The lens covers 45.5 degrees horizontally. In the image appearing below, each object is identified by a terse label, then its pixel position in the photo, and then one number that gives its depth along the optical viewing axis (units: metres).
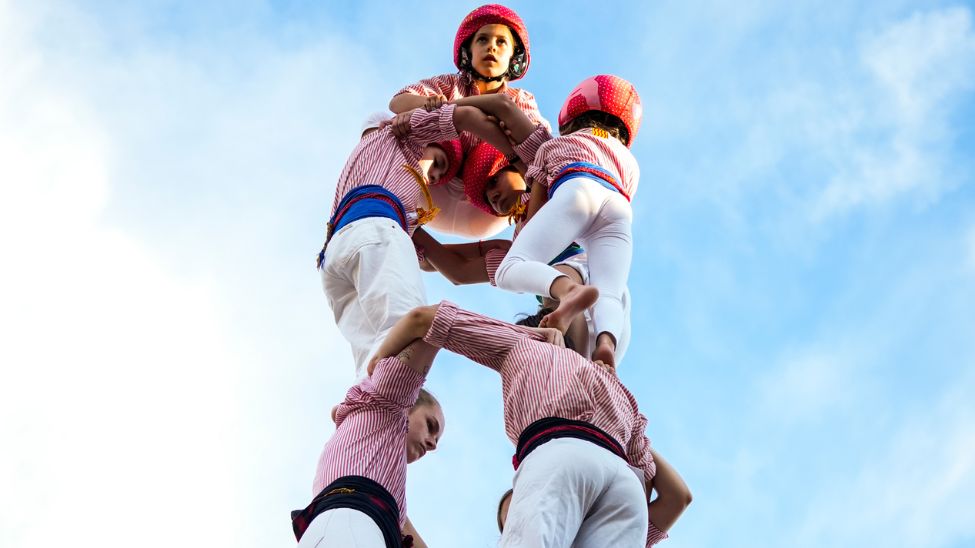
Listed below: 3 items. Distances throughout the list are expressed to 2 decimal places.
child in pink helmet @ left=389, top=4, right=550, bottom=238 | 8.07
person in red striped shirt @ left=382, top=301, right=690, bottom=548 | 4.27
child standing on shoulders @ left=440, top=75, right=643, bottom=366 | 6.00
